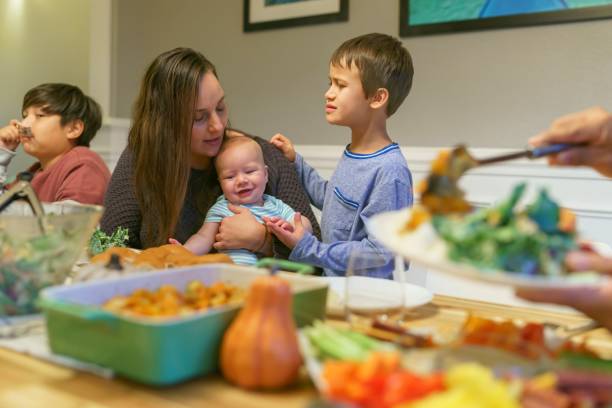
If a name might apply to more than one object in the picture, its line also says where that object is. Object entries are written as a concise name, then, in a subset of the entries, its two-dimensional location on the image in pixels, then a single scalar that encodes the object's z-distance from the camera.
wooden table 0.70
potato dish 0.79
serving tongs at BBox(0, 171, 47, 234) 1.00
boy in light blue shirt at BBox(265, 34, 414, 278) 1.85
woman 1.83
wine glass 0.94
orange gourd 0.72
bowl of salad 0.94
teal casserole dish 0.71
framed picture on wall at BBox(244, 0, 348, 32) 2.72
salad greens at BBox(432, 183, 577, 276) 0.65
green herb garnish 1.54
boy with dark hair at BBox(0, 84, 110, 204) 2.49
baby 1.84
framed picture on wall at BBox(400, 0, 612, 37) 2.18
